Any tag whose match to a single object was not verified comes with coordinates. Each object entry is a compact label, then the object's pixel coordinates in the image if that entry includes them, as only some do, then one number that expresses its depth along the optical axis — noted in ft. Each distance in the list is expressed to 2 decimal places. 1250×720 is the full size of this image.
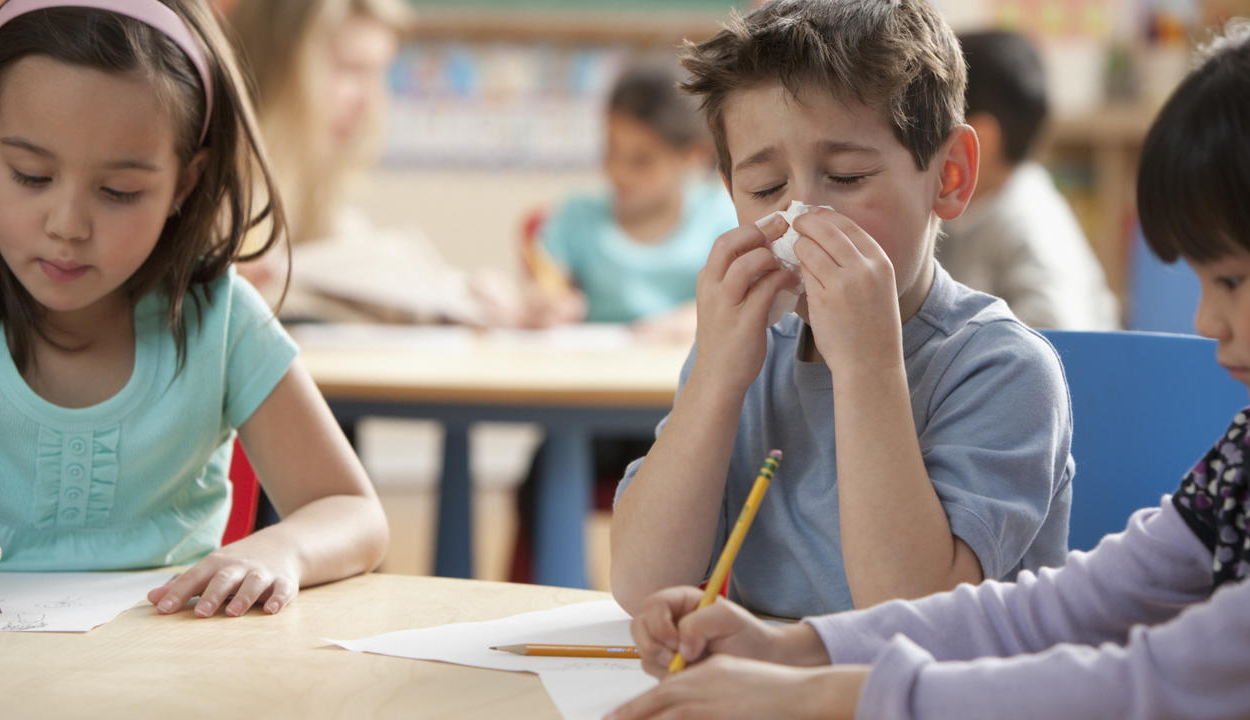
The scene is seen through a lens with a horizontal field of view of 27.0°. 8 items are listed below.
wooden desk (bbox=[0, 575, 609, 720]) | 4.71
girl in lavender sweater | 4.38
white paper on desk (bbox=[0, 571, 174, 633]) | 5.17
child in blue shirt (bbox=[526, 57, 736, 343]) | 12.75
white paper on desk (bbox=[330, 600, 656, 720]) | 4.80
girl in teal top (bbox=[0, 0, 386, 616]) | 5.56
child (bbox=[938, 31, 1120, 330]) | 9.82
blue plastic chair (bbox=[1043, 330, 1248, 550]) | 5.76
